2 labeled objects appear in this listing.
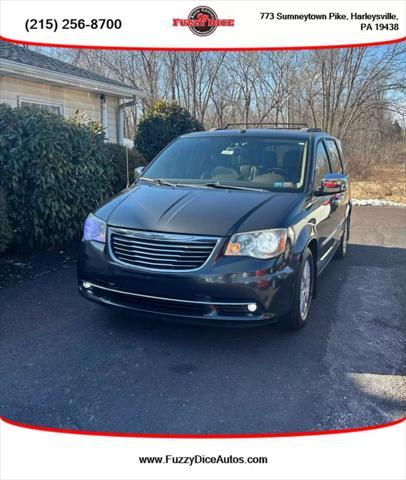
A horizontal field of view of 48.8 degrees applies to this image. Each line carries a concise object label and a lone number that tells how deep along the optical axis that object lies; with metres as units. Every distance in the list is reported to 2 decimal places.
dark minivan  3.23
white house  9.27
